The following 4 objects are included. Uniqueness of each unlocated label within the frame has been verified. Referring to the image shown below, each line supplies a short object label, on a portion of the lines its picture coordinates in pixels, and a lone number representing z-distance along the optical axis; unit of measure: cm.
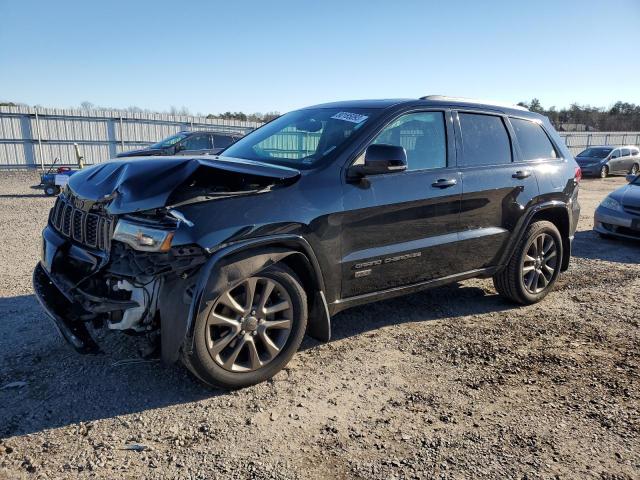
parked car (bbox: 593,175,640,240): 813
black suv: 293
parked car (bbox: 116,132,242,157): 1335
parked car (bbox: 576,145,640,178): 2262
